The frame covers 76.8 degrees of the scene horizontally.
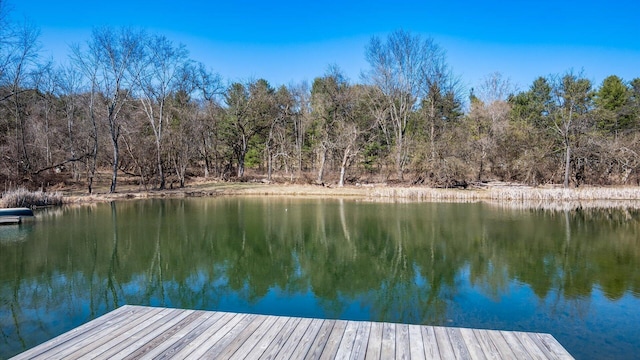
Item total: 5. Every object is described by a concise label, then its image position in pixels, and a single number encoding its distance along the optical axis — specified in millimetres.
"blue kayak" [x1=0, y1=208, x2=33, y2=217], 17141
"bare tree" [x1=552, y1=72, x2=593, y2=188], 28688
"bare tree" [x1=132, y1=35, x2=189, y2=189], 29859
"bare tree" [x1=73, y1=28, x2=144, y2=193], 27500
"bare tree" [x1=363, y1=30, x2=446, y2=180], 35844
